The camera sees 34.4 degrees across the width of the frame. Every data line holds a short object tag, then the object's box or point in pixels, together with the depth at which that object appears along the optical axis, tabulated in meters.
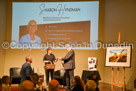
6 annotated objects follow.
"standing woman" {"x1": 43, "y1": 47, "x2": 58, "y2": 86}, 7.40
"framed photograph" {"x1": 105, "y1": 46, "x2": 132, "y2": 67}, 6.34
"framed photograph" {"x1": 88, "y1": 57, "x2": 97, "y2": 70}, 7.55
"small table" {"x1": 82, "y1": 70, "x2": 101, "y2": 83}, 7.13
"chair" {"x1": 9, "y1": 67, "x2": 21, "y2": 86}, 7.30
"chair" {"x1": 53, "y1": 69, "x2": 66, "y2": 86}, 7.33
